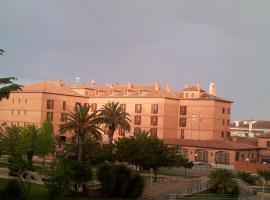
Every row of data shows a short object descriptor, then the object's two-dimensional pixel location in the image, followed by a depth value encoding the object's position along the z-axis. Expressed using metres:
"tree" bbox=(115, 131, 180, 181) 57.94
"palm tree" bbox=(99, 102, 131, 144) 71.69
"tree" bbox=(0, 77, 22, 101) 28.92
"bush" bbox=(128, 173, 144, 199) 47.56
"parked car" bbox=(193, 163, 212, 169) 85.62
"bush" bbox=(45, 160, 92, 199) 40.72
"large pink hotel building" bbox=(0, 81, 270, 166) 100.19
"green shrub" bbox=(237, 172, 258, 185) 64.69
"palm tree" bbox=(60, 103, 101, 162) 57.88
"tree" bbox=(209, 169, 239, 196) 53.25
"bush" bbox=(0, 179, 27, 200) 36.44
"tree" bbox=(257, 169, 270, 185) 66.57
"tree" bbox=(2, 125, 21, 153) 70.75
